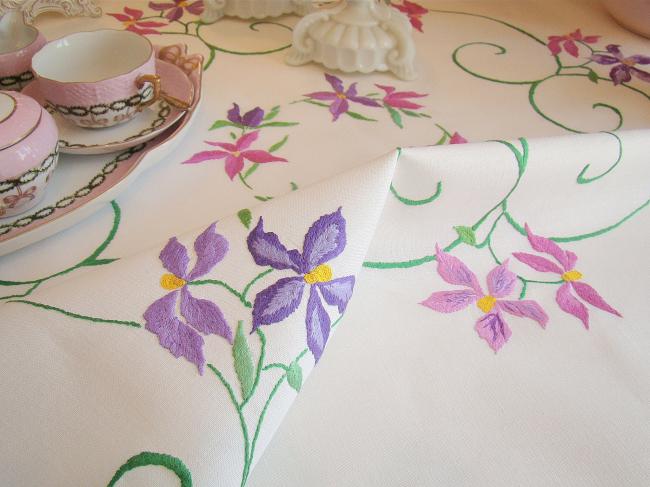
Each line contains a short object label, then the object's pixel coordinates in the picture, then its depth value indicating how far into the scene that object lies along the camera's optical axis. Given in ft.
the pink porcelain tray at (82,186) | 1.09
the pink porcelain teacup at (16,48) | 1.43
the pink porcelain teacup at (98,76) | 1.29
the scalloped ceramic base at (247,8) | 2.04
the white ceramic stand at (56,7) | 1.95
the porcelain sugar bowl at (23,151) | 1.05
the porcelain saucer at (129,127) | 1.30
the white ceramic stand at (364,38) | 1.69
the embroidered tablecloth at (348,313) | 0.81
